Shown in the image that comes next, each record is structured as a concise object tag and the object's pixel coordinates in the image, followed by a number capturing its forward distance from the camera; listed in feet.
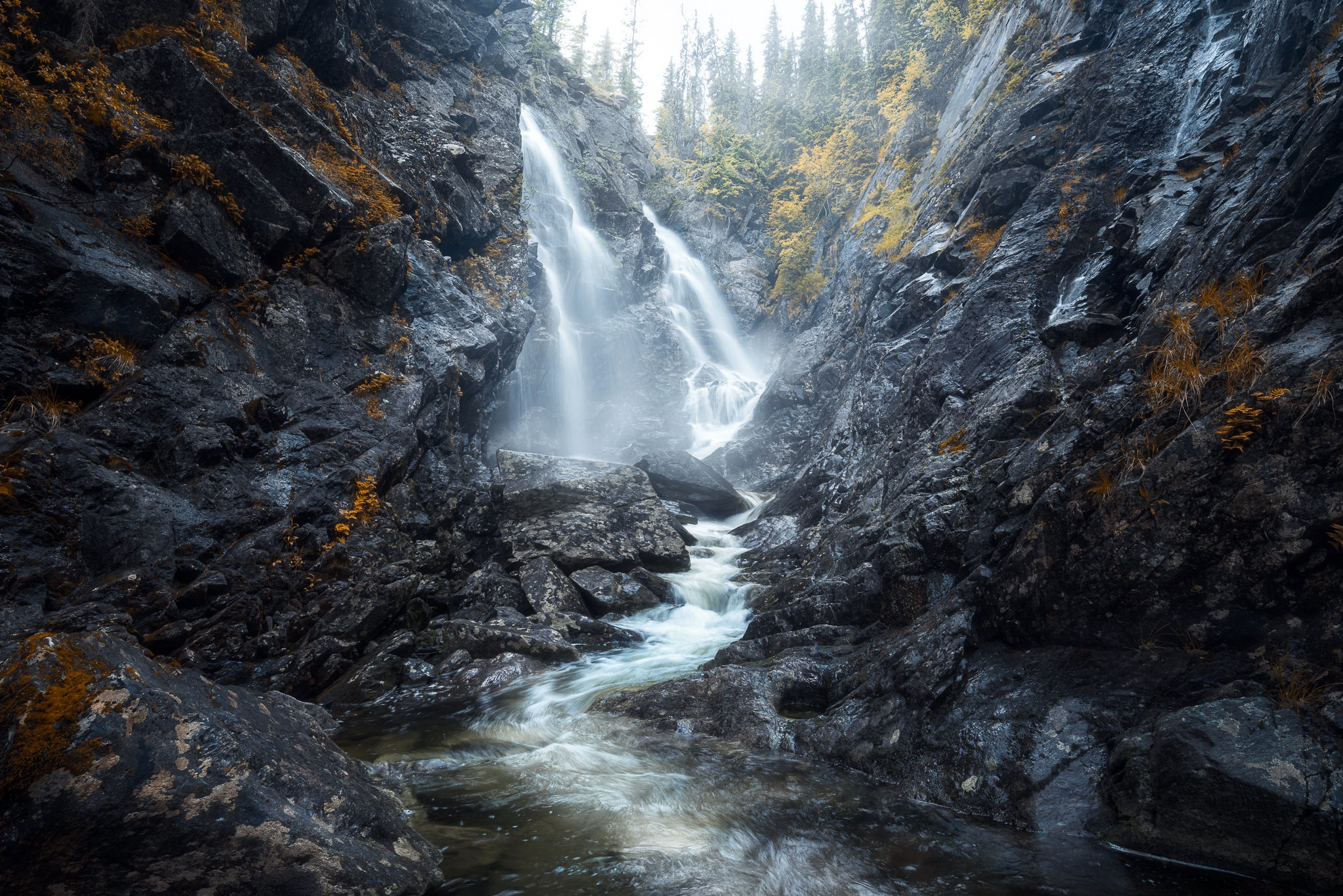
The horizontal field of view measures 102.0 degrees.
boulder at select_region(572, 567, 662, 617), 34.73
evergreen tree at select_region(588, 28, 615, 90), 173.58
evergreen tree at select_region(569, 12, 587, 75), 139.13
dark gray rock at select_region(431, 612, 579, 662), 27.76
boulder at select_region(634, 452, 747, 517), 57.67
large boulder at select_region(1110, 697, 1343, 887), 9.16
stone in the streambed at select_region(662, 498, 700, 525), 54.90
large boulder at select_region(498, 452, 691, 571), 37.81
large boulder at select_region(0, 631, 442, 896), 7.72
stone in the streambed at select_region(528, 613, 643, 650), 30.40
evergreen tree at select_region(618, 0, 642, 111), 130.52
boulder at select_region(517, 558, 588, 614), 33.04
